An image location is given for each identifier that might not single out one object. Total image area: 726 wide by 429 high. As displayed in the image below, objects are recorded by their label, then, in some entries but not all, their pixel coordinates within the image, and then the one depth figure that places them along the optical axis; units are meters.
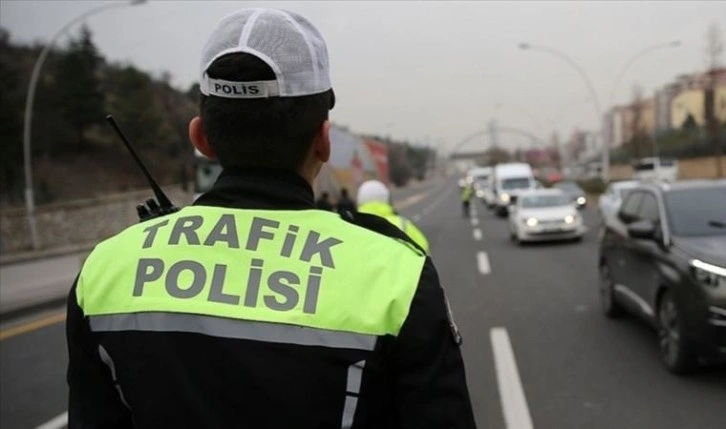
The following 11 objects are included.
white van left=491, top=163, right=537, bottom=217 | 35.56
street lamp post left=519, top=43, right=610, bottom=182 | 40.88
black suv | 5.69
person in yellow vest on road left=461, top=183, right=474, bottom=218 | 35.59
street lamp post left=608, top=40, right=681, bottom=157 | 63.81
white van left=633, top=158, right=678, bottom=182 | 45.44
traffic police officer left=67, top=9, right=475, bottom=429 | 1.29
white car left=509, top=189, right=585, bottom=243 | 19.38
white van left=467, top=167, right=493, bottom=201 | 58.14
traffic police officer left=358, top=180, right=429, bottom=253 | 6.04
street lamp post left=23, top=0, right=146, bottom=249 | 23.94
